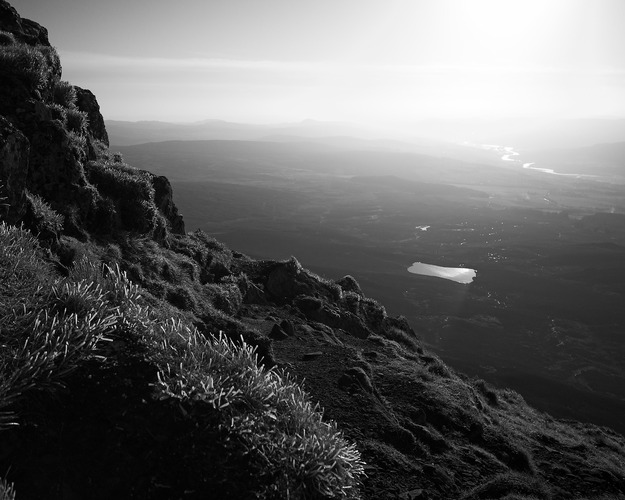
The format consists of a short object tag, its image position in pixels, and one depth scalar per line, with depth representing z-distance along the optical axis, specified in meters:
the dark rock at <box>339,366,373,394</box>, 8.01
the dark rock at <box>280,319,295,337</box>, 12.13
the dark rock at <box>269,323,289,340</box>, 11.52
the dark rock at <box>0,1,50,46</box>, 15.52
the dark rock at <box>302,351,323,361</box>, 9.37
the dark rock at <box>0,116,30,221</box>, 7.84
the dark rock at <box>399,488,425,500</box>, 5.56
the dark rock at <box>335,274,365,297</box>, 24.00
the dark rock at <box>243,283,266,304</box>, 16.91
